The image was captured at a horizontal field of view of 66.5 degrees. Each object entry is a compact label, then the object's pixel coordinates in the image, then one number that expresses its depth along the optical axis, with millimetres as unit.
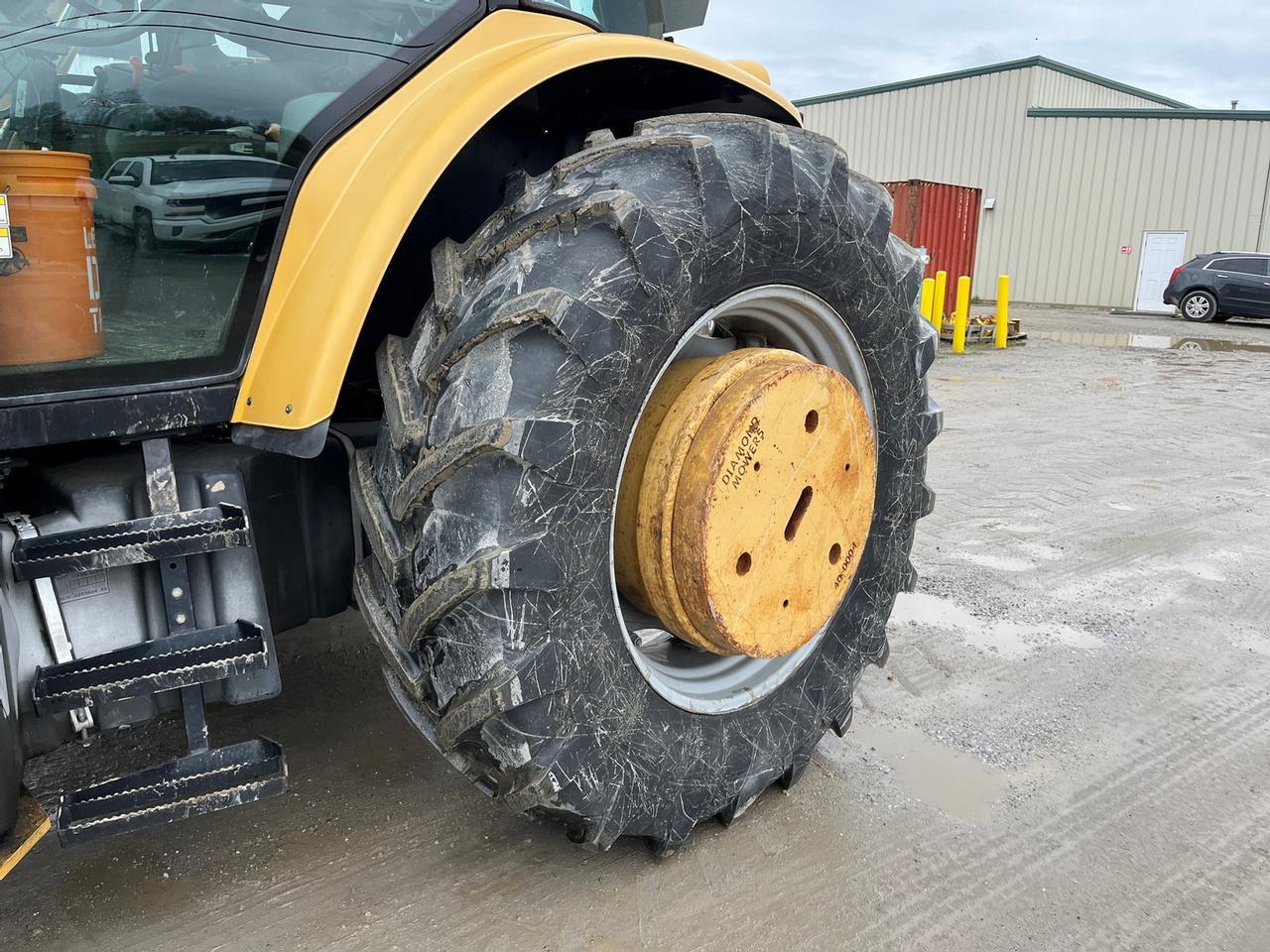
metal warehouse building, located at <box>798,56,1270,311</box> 21484
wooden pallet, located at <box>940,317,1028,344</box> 13898
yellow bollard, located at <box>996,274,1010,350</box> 13484
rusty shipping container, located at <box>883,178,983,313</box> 15633
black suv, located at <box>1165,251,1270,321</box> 17922
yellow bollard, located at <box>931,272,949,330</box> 12688
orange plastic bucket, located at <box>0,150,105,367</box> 1435
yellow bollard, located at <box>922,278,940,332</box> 12722
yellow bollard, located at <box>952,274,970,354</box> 12930
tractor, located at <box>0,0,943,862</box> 1529
